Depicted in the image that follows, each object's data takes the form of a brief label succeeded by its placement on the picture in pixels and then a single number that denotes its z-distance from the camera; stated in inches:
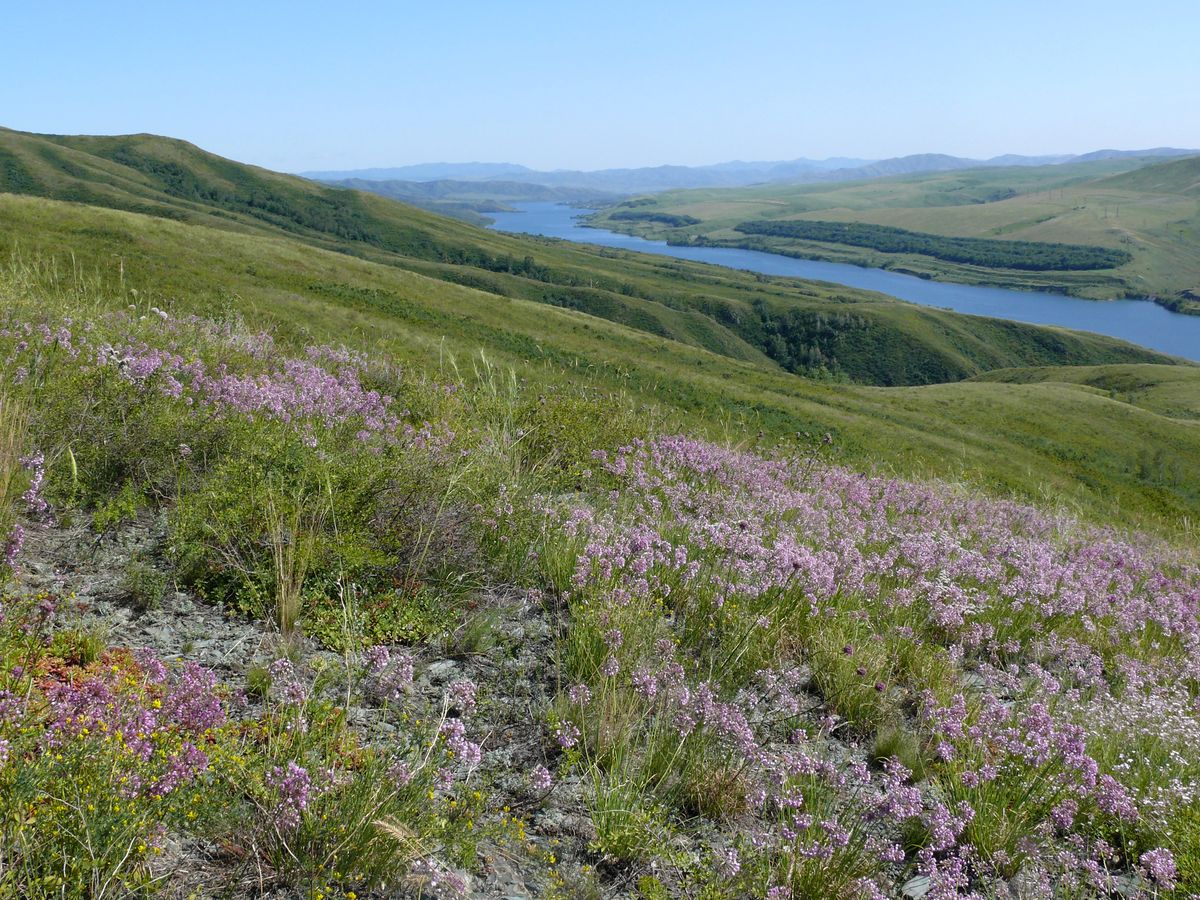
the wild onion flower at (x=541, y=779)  144.6
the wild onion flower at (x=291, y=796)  117.8
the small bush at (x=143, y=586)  188.9
